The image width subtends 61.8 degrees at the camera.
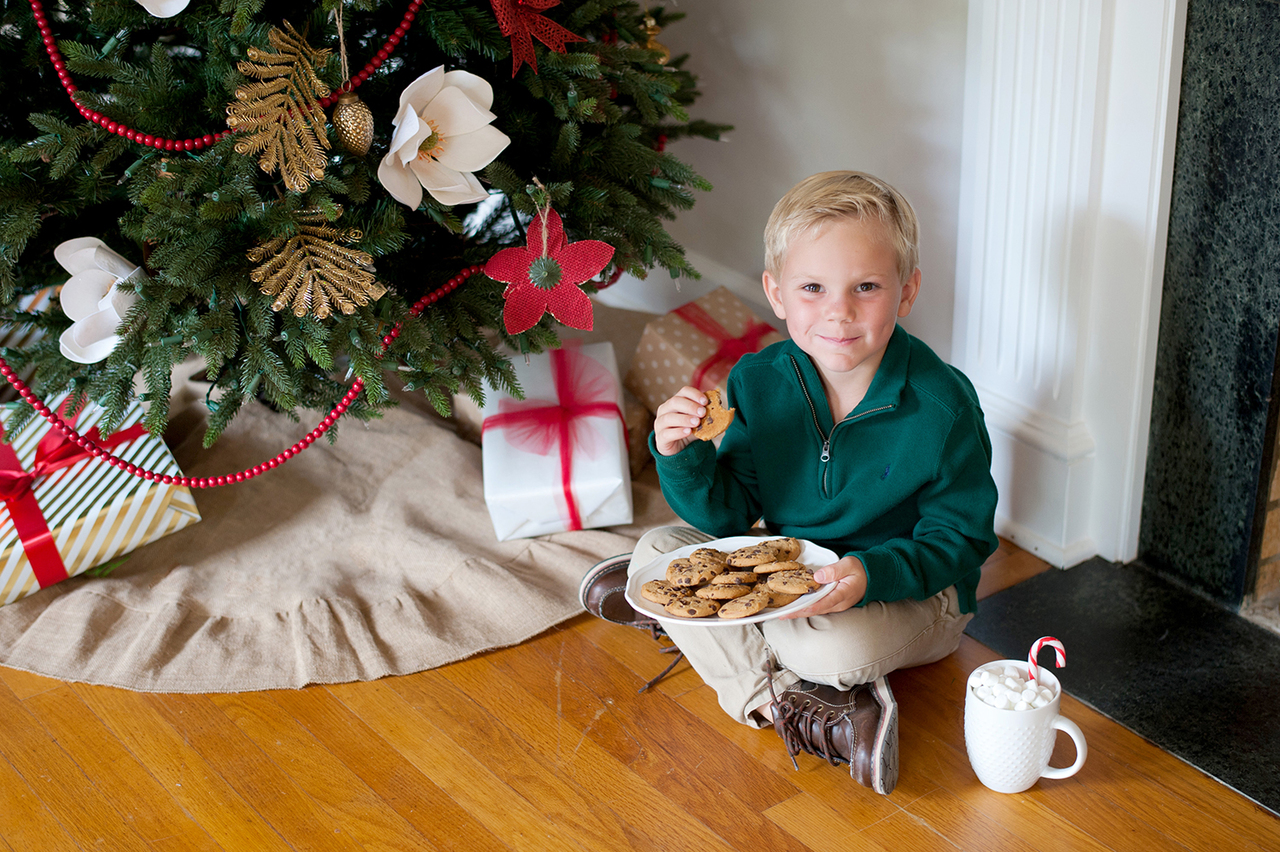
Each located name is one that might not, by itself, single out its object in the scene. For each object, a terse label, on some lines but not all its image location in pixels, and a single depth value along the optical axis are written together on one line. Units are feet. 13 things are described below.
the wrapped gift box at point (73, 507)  5.26
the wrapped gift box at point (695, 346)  6.32
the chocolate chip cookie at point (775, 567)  4.08
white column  4.50
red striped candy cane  3.88
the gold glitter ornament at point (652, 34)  5.56
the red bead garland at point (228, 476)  4.80
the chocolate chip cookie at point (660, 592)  4.06
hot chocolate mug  3.80
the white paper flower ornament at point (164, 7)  4.05
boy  4.03
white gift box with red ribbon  5.58
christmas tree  4.32
